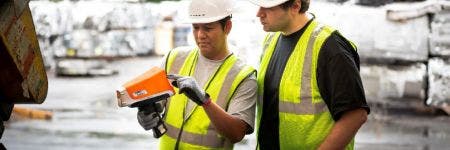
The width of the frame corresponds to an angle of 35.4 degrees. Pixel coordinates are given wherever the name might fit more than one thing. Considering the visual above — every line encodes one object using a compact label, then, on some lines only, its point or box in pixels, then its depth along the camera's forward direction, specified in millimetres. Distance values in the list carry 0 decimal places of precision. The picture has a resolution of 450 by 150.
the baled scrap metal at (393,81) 10906
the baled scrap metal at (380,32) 10906
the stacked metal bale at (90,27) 16453
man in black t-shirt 2900
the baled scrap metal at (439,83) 10812
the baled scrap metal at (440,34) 10891
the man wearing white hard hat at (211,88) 3225
